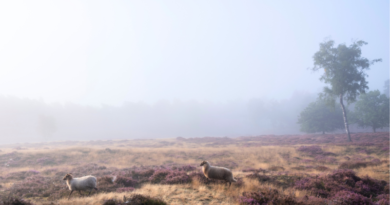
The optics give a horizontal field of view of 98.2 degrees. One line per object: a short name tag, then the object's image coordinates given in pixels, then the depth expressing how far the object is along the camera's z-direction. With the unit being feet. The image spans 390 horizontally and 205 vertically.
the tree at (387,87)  264.66
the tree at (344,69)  97.45
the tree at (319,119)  157.89
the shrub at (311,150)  75.99
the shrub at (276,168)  50.26
